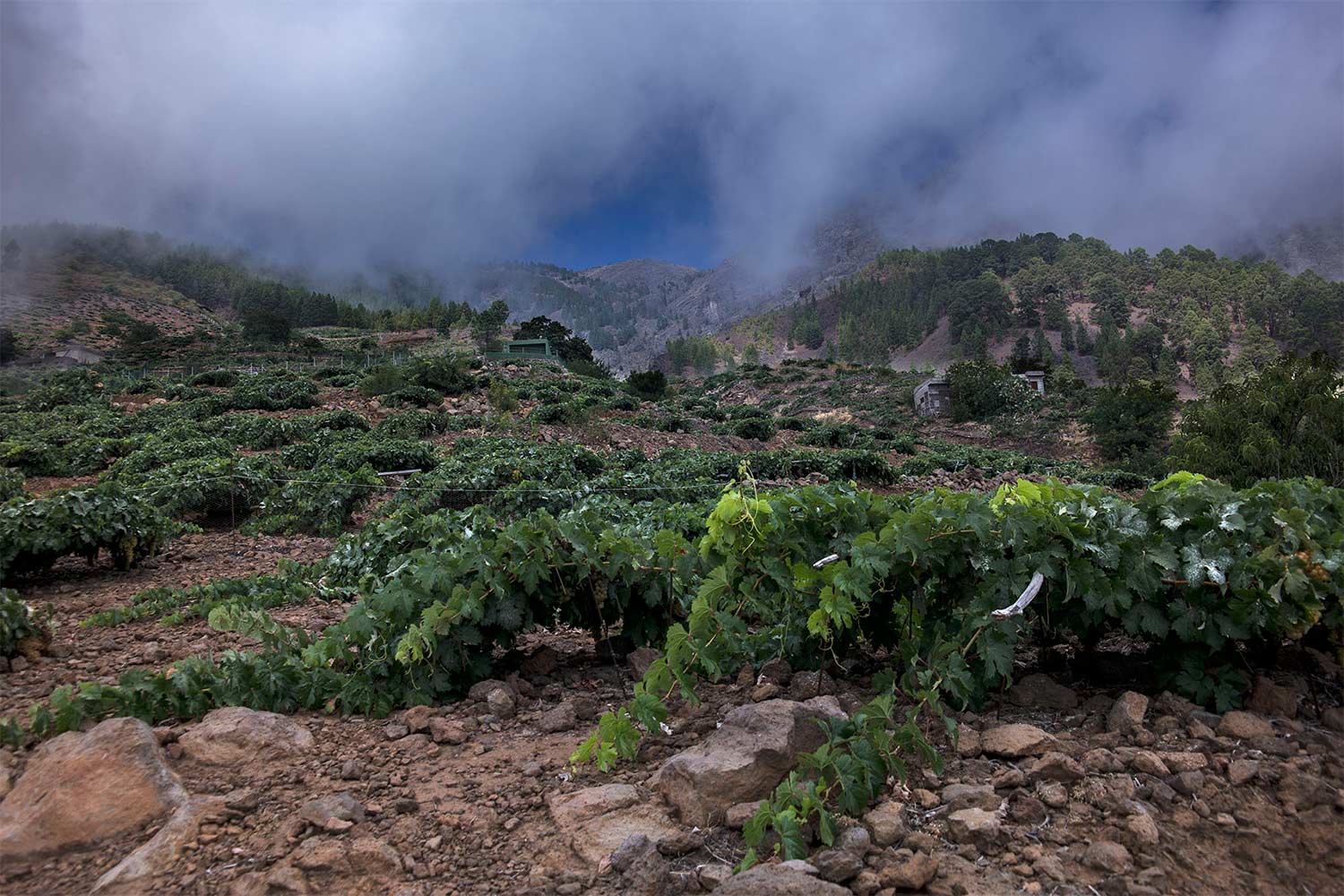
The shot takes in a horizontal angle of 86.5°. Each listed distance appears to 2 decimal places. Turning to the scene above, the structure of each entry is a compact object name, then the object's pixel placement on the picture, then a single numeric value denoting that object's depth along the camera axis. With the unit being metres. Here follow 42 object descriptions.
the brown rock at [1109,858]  1.82
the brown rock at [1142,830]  1.91
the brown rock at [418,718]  3.13
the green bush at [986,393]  42.28
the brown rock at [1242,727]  2.37
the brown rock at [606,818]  2.16
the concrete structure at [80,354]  56.73
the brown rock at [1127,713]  2.53
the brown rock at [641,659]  3.72
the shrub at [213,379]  32.28
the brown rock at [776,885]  1.73
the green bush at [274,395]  24.58
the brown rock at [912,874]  1.82
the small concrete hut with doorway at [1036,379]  50.17
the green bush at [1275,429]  14.75
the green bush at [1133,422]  30.95
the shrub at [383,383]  27.45
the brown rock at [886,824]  2.00
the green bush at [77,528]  6.35
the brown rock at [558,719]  3.12
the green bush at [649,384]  48.38
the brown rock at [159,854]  2.02
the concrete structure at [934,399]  44.44
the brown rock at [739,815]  2.15
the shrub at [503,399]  24.44
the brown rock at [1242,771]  2.13
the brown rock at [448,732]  3.00
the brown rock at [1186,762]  2.23
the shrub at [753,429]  26.12
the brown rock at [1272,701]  2.50
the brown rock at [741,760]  2.26
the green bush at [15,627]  4.17
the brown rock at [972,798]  2.15
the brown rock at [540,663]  3.89
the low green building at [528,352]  46.69
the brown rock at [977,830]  1.98
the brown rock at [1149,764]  2.21
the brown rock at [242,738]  2.77
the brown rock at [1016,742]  2.43
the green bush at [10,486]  9.27
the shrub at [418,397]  25.86
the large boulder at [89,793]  2.21
